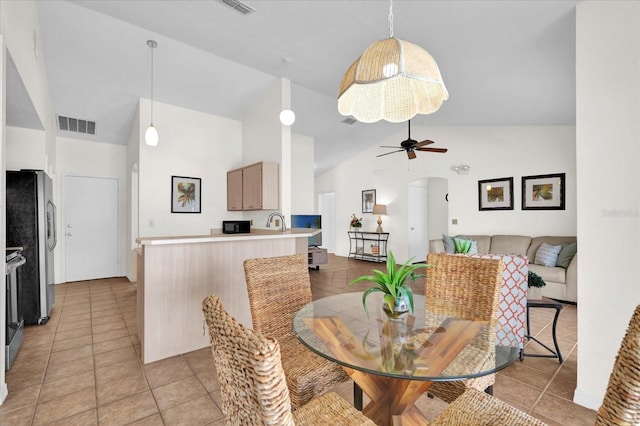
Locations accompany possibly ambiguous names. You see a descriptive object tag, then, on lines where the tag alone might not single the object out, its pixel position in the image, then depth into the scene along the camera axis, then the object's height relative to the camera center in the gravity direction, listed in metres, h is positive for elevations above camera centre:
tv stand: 6.36 -0.95
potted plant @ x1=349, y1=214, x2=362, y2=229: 8.12 -0.29
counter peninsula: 2.47 -0.65
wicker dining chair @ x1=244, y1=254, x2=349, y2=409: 1.42 -0.60
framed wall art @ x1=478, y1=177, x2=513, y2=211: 5.49 +0.31
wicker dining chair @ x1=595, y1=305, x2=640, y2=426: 0.60 -0.37
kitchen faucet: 4.18 -0.21
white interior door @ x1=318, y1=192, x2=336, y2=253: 9.22 -0.21
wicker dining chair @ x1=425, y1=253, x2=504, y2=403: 1.47 -0.49
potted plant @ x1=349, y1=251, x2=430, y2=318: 1.42 -0.36
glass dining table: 1.10 -0.57
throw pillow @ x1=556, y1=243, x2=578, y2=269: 4.22 -0.63
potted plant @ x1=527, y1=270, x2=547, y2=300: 2.58 -0.65
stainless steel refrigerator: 3.04 -0.21
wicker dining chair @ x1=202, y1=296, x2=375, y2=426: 0.58 -0.33
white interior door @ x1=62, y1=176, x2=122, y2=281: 5.38 -0.28
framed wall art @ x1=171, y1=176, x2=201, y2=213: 4.95 +0.29
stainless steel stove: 2.31 -0.86
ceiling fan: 4.28 +0.93
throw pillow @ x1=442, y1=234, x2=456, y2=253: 5.22 -0.57
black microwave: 4.88 -0.25
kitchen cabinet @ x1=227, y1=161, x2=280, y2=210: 4.55 +0.39
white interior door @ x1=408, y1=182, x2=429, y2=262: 7.29 -0.23
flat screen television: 6.88 -0.24
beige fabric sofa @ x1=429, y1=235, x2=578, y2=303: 4.12 -0.69
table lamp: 7.46 +0.05
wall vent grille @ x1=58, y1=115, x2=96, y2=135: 4.88 +1.45
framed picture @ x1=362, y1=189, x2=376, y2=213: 7.89 +0.30
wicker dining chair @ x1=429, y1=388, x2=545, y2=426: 1.04 -0.73
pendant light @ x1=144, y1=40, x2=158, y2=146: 3.79 +0.96
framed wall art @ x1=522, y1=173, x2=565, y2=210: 4.93 +0.31
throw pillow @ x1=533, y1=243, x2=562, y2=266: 4.42 -0.66
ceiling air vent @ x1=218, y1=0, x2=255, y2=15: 2.89 +2.00
